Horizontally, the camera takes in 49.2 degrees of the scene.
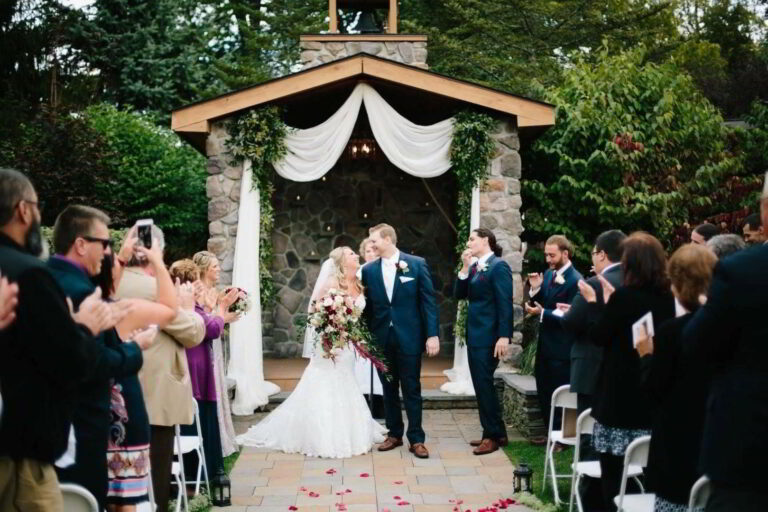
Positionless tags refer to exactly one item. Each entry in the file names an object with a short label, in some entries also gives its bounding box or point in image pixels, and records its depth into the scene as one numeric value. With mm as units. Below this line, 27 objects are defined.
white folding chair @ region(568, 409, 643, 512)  4758
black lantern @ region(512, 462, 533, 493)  5973
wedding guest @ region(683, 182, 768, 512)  2939
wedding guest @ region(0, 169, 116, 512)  2637
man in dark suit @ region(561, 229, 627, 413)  5230
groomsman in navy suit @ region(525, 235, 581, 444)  7336
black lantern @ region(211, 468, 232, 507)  5801
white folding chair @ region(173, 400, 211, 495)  5276
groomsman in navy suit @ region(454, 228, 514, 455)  7391
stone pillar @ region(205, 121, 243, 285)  9945
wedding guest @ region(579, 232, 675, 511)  4285
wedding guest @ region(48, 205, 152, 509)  3291
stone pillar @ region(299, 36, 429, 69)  11953
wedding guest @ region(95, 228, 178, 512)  3666
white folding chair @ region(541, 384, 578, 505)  5730
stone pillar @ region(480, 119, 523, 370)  9984
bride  7414
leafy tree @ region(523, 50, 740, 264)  10953
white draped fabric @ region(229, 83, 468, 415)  9836
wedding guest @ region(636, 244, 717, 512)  3521
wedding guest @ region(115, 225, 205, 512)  4789
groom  7391
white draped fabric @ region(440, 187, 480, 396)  9578
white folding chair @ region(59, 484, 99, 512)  3082
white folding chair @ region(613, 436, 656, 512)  3852
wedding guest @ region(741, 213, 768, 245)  5750
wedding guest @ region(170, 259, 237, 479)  5957
